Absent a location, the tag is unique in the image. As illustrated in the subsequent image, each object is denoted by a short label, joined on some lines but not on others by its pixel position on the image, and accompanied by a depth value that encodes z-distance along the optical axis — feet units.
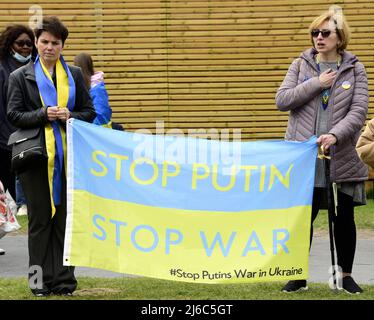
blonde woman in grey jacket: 48.93
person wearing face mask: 71.20
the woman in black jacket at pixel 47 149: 48.60
